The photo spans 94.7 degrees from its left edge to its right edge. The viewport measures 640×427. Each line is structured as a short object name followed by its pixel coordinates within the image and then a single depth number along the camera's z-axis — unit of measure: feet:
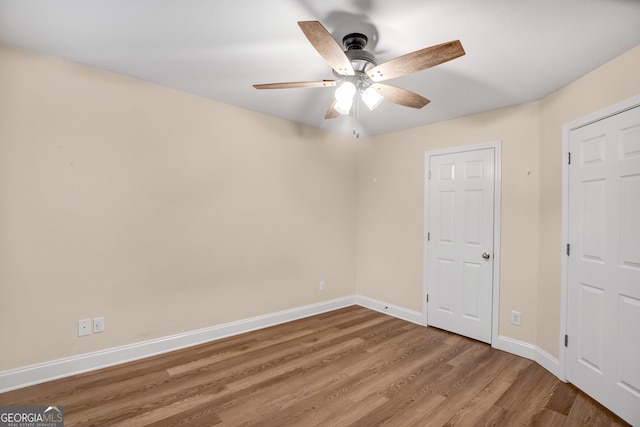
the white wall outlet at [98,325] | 8.13
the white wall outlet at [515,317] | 9.74
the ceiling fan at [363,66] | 5.06
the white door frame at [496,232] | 10.23
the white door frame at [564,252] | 8.15
